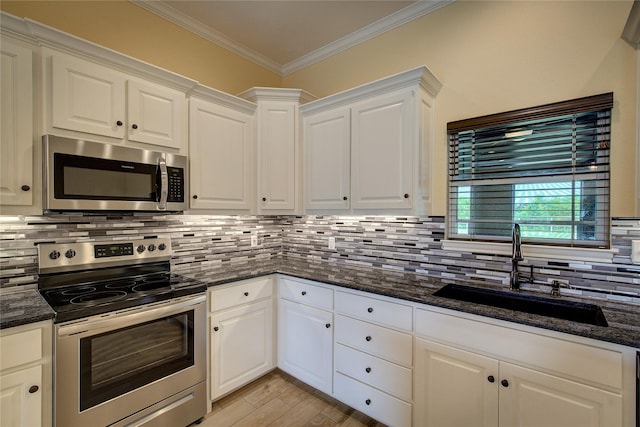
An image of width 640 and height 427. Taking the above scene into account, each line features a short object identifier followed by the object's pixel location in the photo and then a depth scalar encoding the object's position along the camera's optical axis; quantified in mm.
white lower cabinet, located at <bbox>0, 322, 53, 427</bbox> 1271
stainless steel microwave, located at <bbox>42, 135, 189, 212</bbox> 1562
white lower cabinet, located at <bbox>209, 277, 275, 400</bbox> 2041
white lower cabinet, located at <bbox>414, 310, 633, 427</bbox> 1229
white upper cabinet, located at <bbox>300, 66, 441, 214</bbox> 1997
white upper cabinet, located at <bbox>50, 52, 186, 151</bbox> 1602
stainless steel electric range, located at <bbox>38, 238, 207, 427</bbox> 1447
